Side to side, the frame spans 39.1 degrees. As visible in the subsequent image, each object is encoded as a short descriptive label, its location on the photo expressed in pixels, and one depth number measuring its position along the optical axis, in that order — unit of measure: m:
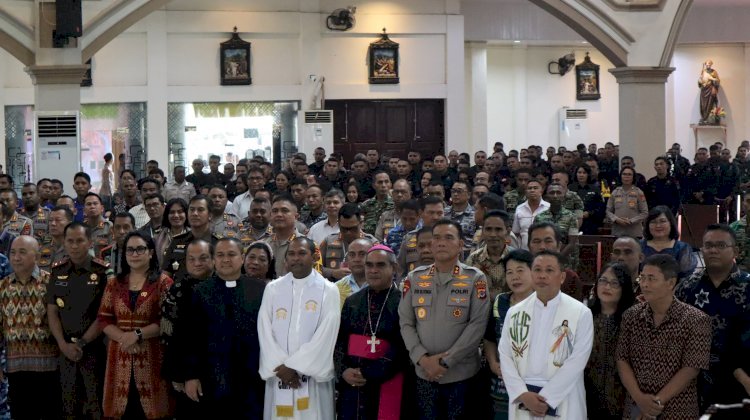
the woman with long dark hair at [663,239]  7.63
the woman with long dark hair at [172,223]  8.59
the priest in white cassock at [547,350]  5.62
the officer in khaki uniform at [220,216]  9.43
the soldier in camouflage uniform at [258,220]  9.05
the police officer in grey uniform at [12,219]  9.33
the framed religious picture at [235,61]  19.47
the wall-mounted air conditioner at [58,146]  13.54
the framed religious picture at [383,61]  20.12
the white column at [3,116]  18.91
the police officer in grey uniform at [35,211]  10.01
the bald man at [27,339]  7.07
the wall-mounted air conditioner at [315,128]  19.52
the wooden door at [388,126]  20.52
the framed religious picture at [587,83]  24.91
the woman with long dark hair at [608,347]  5.98
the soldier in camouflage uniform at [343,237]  8.52
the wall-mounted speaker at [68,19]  13.28
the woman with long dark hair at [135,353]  6.58
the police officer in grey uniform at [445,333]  6.07
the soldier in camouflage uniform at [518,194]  11.88
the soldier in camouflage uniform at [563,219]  9.62
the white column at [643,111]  15.30
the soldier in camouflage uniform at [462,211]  9.73
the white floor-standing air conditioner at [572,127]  24.64
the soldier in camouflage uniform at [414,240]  8.23
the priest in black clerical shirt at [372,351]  6.22
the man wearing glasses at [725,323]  5.93
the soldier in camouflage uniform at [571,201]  11.15
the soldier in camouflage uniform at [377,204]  10.68
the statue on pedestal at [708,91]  25.94
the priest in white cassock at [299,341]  6.23
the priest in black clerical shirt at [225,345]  6.32
